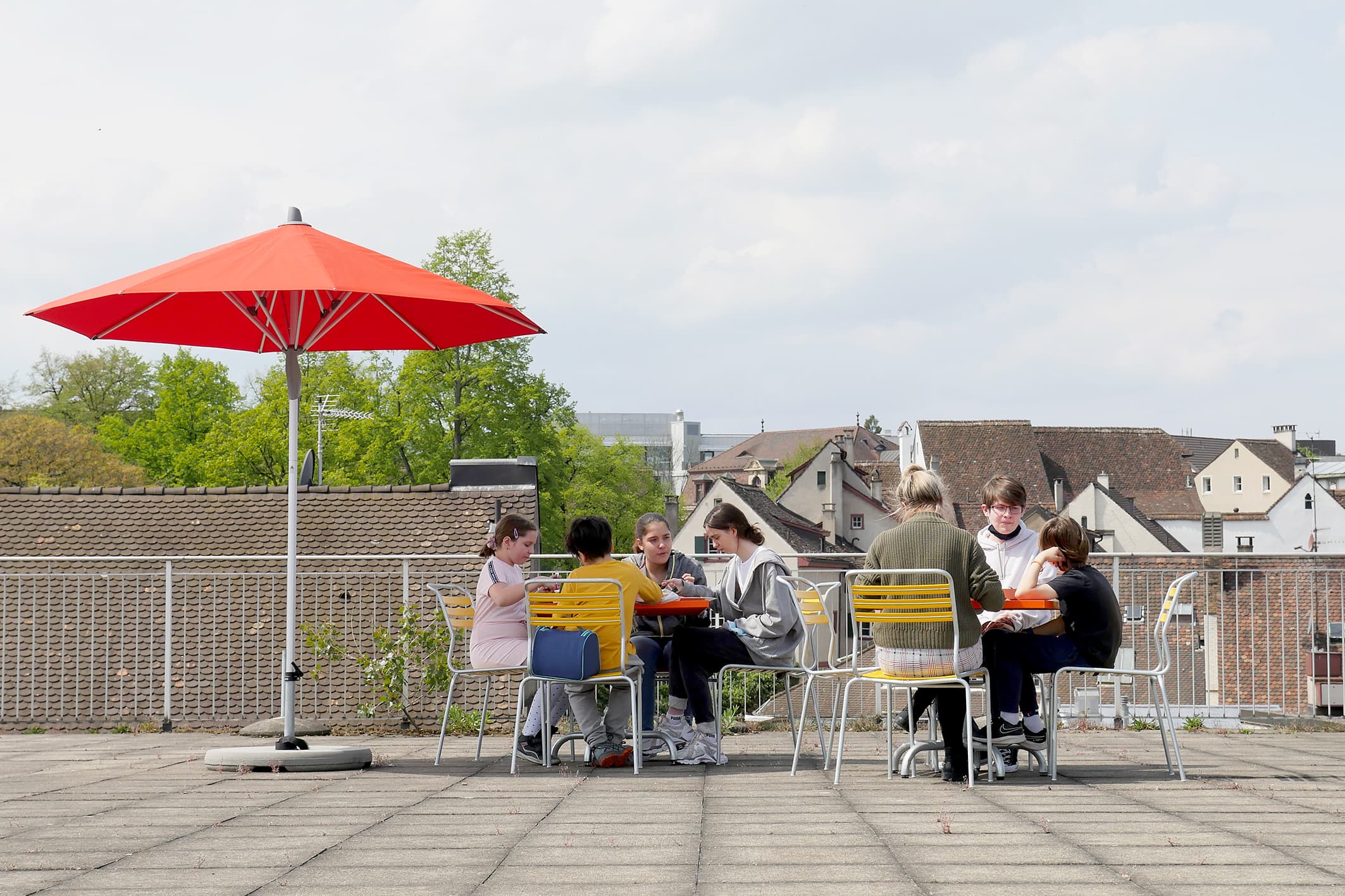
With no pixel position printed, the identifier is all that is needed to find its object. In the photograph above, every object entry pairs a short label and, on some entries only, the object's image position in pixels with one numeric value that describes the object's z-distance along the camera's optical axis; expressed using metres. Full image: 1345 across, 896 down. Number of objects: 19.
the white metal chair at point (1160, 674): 12.80
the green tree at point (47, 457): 88.87
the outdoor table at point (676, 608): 13.89
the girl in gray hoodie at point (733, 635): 14.02
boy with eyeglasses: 13.80
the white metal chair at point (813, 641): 13.52
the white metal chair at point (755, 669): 13.86
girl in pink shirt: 14.42
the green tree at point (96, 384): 111.31
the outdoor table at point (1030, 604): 12.81
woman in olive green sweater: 12.35
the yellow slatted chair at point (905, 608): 12.26
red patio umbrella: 12.95
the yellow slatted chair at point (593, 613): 13.57
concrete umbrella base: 13.98
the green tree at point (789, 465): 184.00
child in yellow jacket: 13.72
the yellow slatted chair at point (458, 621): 14.46
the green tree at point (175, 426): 103.31
